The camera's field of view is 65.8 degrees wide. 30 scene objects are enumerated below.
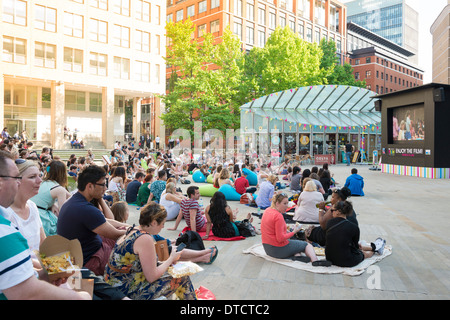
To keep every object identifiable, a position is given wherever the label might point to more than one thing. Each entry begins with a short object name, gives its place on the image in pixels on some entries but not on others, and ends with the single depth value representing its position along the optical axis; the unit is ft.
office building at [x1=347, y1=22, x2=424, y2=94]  256.73
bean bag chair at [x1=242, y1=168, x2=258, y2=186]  54.11
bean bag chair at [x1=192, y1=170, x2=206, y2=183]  64.90
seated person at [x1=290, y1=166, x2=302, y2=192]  45.39
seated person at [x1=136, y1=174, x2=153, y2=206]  37.60
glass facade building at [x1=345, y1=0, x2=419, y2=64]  440.86
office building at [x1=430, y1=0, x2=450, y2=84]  248.11
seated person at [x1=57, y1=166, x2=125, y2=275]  12.96
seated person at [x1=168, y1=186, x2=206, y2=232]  26.23
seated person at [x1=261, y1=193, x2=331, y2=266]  19.54
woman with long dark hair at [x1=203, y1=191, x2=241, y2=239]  24.72
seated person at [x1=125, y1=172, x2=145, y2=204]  40.04
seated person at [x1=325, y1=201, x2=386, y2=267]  18.37
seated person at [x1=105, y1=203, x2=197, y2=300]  11.87
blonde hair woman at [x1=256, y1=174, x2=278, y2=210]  35.83
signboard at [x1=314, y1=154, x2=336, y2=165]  112.86
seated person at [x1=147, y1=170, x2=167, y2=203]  35.01
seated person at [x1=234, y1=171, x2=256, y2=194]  44.09
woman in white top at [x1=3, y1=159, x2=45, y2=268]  10.39
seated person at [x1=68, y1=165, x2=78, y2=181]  38.68
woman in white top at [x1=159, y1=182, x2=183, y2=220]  30.29
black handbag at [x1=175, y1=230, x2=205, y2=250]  20.36
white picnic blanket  18.26
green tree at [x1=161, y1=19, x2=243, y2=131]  114.73
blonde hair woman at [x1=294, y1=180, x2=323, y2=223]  28.55
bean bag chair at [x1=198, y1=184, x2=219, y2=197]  46.16
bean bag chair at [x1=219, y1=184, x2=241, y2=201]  41.78
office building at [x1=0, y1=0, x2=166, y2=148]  113.80
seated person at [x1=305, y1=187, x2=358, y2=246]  22.84
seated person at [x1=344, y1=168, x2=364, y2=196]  46.89
